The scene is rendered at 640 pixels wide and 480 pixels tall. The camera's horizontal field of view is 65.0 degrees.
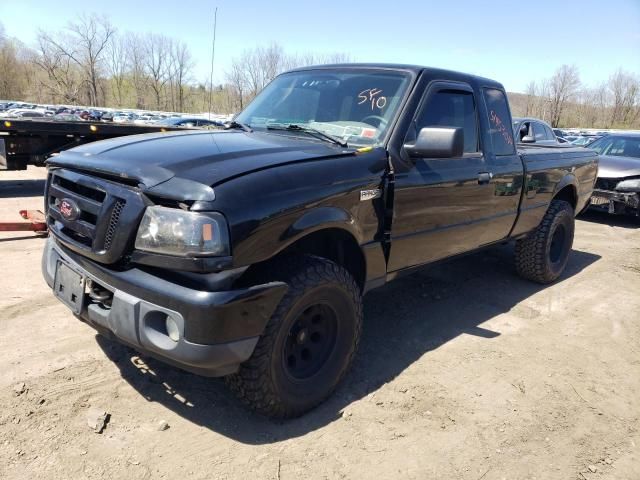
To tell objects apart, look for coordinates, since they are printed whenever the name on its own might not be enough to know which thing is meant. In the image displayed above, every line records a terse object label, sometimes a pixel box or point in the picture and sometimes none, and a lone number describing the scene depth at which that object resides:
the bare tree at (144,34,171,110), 69.62
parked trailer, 8.70
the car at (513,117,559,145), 11.13
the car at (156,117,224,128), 21.94
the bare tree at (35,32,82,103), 68.50
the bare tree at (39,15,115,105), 66.62
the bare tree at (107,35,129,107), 72.38
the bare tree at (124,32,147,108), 71.09
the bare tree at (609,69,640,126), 66.12
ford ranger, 2.28
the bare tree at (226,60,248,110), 65.78
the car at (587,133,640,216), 9.24
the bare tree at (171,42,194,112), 78.59
